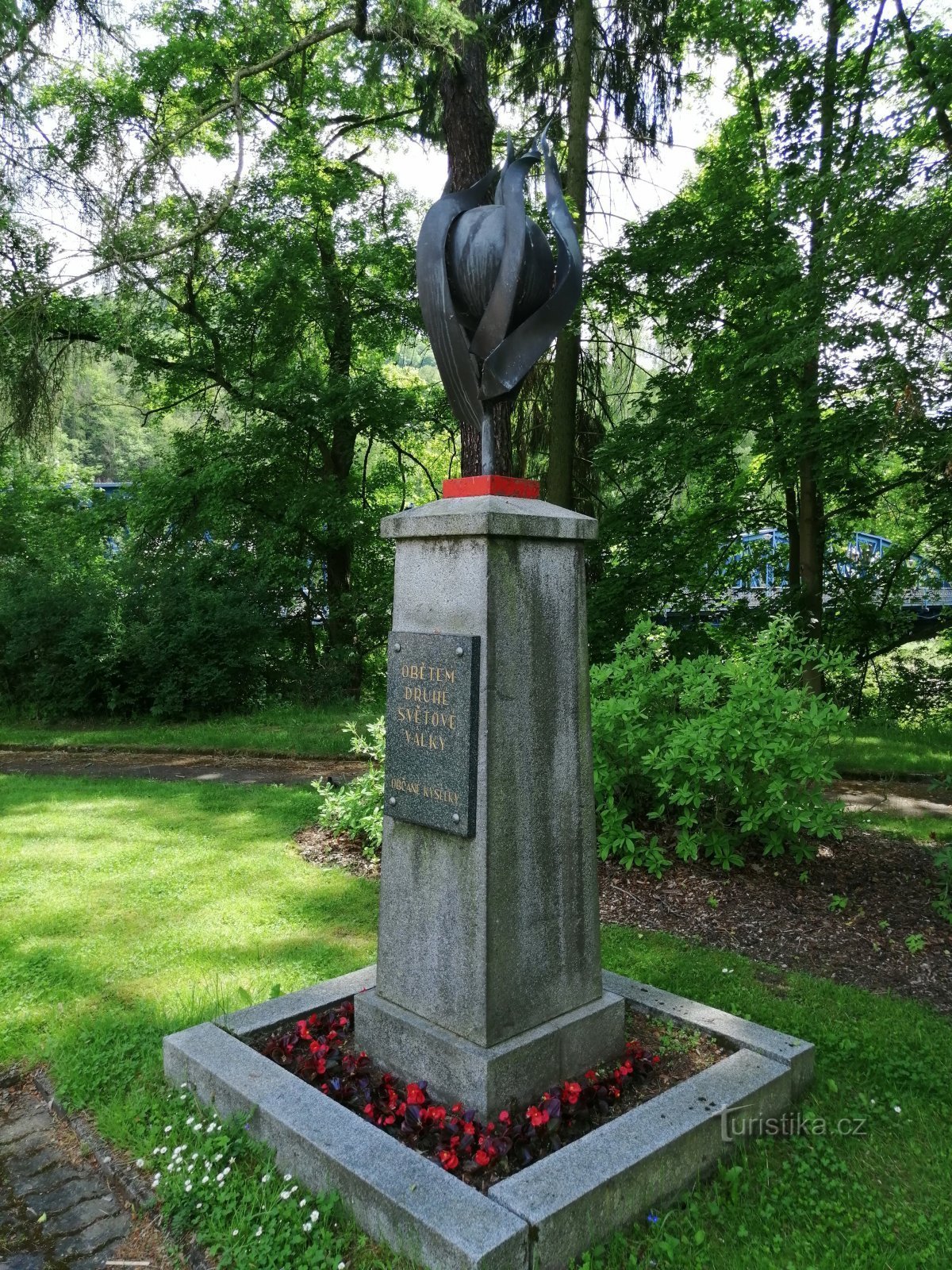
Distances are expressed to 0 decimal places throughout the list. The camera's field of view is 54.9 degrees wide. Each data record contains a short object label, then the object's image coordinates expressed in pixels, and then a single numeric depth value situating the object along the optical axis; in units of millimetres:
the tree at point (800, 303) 7902
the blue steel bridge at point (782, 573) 12727
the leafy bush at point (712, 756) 5324
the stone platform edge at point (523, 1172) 2420
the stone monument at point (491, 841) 2934
